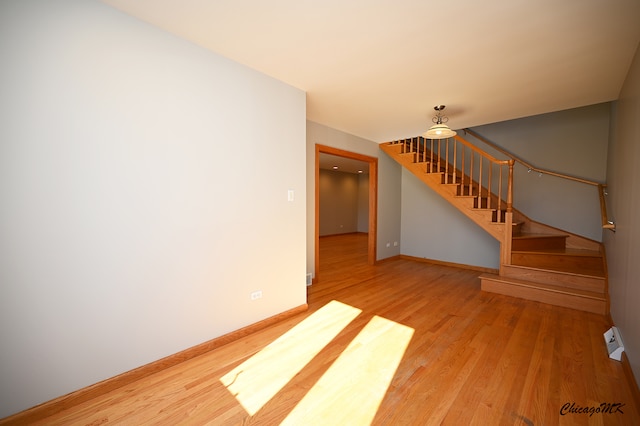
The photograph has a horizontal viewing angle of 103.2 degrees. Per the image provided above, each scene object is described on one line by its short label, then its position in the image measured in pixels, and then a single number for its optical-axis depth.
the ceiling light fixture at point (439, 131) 3.05
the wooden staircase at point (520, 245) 3.19
